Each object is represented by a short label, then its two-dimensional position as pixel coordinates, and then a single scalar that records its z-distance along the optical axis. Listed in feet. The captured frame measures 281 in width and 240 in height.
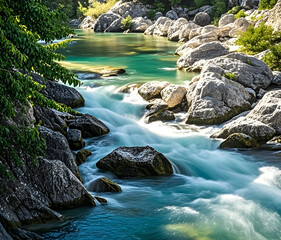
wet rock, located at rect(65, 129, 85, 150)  38.63
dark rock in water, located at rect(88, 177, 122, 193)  29.76
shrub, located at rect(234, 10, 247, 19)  141.69
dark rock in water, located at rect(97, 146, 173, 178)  32.81
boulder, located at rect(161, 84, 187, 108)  51.88
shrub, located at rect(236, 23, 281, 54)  76.54
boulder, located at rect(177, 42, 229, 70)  75.82
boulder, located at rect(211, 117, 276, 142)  40.29
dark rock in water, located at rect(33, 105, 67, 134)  36.61
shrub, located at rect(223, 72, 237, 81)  54.13
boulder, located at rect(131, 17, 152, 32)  185.16
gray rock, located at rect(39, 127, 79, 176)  29.58
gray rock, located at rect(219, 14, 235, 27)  139.13
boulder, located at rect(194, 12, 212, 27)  169.17
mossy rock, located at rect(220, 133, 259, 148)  39.52
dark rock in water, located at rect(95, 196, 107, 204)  27.50
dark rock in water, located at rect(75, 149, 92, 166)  35.59
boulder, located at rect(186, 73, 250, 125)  46.98
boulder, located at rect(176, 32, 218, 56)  94.32
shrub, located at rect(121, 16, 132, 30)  188.44
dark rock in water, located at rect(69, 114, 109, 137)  42.50
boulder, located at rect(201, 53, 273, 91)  54.85
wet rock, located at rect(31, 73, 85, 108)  47.85
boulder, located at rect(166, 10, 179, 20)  200.59
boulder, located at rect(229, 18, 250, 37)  115.75
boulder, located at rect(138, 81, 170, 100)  54.80
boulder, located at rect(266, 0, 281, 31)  94.50
